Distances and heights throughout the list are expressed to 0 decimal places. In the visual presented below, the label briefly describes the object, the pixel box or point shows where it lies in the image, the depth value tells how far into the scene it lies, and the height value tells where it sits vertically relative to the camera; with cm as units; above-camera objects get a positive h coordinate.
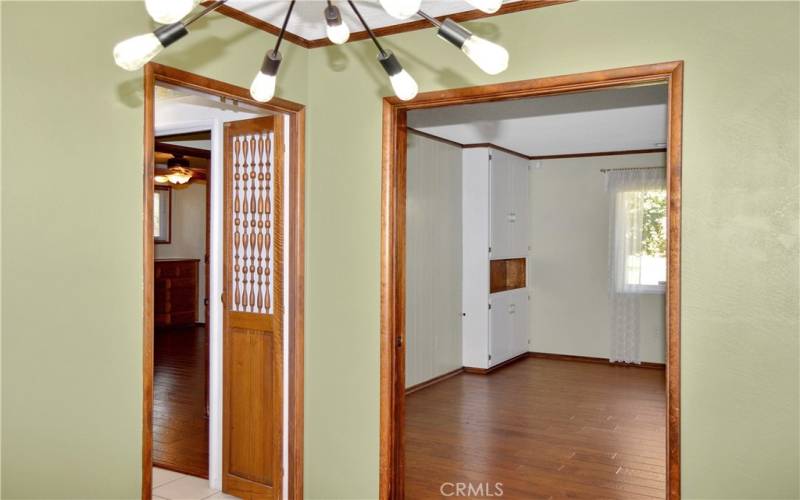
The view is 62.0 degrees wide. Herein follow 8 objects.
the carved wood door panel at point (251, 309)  361 -34
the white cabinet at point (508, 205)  711 +49
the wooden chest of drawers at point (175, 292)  973 -66
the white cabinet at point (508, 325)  713 -85
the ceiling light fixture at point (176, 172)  711 +82
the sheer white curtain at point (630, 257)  746 -8
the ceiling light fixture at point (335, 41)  135 +47
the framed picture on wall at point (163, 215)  1000 +50
